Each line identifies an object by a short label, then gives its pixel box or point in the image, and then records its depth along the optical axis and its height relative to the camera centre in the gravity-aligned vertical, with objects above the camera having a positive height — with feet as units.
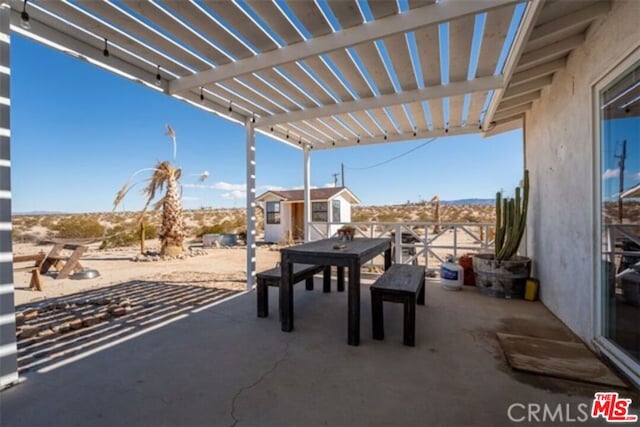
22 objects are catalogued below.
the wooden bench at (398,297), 8.27 -2.51
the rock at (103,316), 10.50 -3.89
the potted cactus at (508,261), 12.87 -2.12
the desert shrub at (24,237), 46.33 -4.00
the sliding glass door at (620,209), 6.35 +0.19
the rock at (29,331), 8.98 -3.87
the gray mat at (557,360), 6.44 -3.71
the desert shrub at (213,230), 49.75 -2.67
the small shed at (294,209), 42.22 +1.05
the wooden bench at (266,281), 10.61 -2.55
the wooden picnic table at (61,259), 19.80 -3.48
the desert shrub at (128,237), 40.50 -3.38
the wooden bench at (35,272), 16.11 -3.32
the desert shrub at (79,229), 48.66 -2.70
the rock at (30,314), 10.74 -3.95
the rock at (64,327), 9.44 -3.89
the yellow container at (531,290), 12.42 -3.31
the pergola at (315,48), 6.88 +5.25
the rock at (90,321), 9.96 -3.86
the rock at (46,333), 9.14 -3.92
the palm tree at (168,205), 30.58 +1.13
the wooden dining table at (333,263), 8.40 -1.54
